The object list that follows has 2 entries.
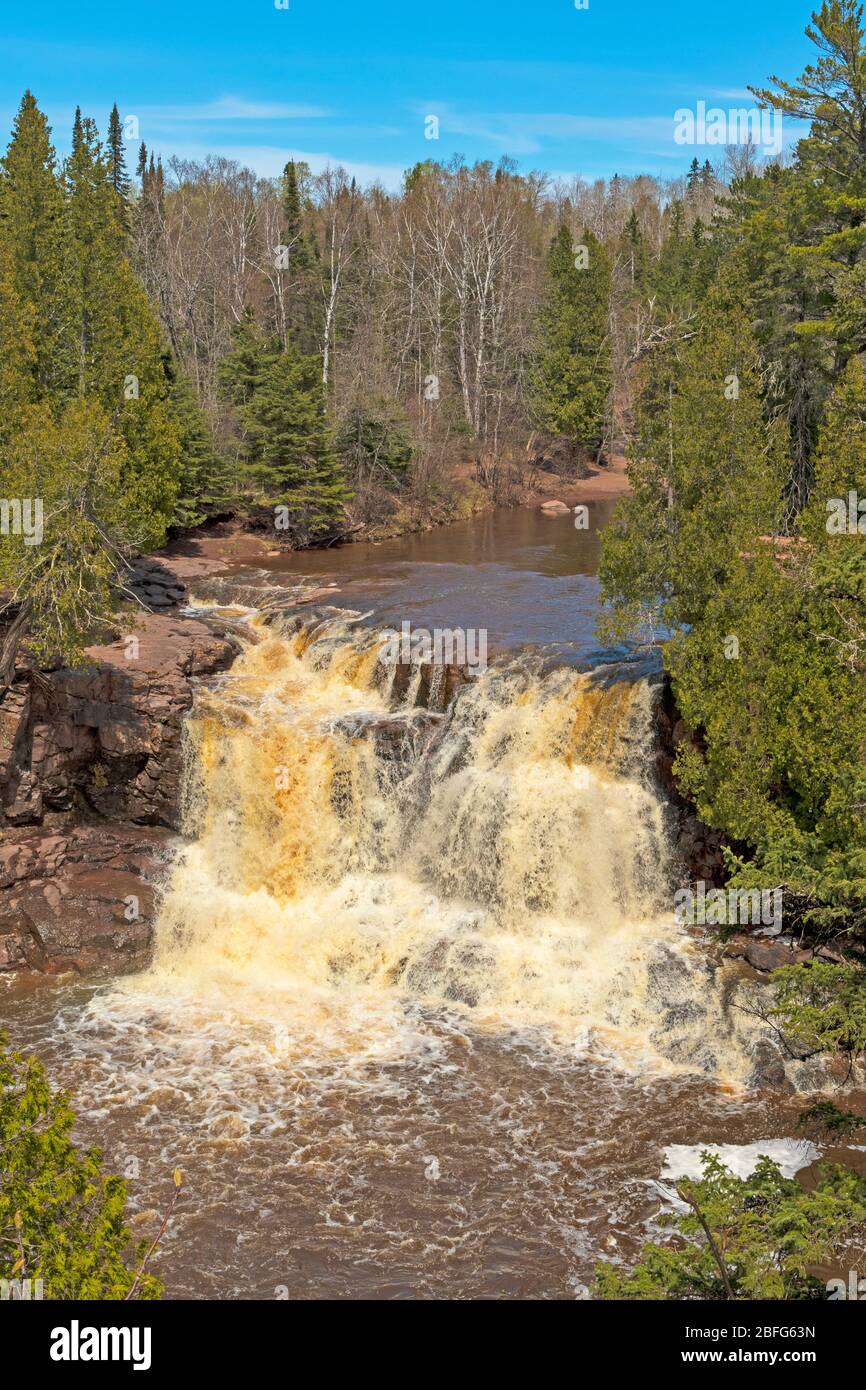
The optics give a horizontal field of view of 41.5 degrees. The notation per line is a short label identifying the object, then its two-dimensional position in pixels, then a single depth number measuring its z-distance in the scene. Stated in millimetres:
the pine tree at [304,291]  59125
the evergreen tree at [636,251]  77938
